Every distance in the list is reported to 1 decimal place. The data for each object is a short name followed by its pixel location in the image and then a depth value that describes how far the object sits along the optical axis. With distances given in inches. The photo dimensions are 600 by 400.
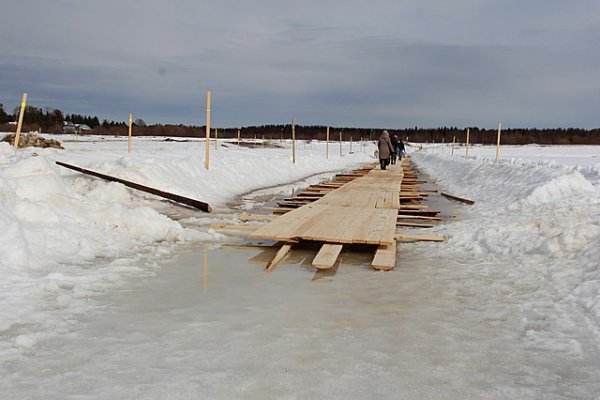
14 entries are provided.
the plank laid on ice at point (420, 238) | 298.5
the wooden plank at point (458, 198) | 516.6
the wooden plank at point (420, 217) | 400.8
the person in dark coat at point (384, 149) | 957.2
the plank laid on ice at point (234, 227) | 320.2
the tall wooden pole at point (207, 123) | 621.0
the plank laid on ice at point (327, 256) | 230.6
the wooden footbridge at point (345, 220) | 261.7
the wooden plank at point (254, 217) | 376.5
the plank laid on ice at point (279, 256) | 237.7
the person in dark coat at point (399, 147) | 1553.2
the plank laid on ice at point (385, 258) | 236.5
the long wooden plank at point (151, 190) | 406.3
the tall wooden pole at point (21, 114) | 395.9
